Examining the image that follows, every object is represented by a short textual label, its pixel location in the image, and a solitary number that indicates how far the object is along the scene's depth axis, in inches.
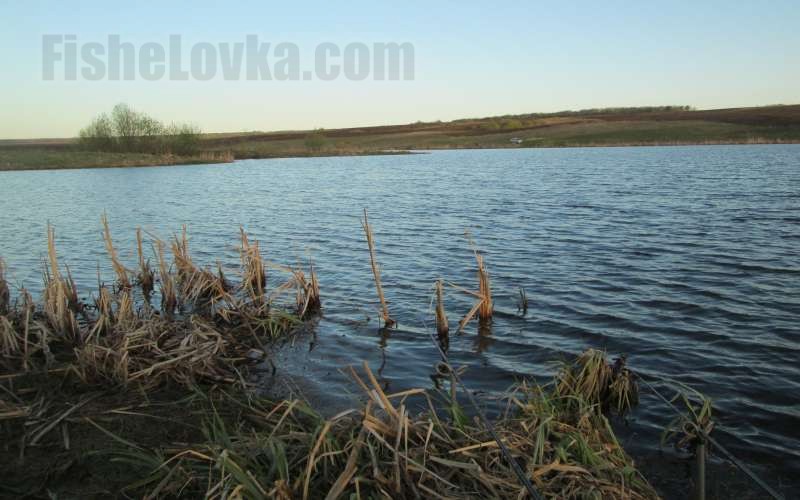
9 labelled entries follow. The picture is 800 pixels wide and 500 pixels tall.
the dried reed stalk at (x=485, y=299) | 381.1
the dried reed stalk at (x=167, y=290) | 436.5
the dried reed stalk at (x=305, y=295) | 414.0
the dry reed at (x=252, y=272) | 415.2
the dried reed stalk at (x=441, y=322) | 366.3
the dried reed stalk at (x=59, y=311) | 335.0
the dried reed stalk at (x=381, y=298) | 372.3
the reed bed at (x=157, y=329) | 273.1
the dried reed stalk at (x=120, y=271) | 426.9
